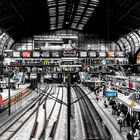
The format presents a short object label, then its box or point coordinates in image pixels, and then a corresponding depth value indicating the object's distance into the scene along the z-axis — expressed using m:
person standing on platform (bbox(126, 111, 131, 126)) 11.64
